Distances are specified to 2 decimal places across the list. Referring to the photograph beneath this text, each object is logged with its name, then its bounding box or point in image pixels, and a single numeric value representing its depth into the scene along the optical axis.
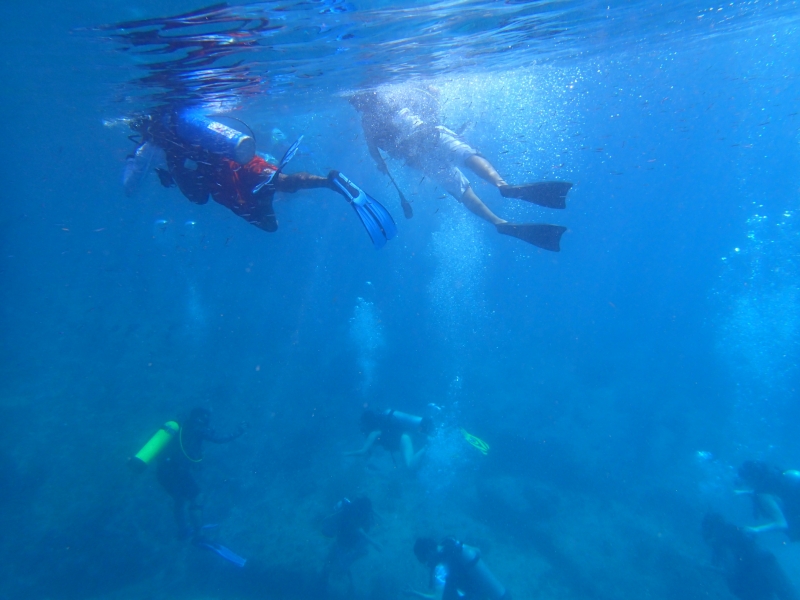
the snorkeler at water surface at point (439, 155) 5.54
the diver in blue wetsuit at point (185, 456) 9.12
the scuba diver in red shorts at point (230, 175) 4.53
